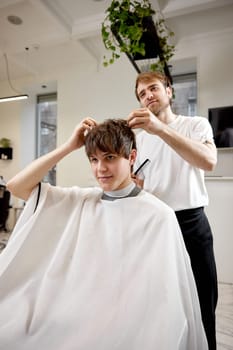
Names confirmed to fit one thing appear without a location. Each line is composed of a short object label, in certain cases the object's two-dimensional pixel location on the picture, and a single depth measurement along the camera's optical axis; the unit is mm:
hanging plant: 1950
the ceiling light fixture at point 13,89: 4117
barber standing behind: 1131
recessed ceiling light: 3051
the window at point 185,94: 3861
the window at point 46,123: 5223
